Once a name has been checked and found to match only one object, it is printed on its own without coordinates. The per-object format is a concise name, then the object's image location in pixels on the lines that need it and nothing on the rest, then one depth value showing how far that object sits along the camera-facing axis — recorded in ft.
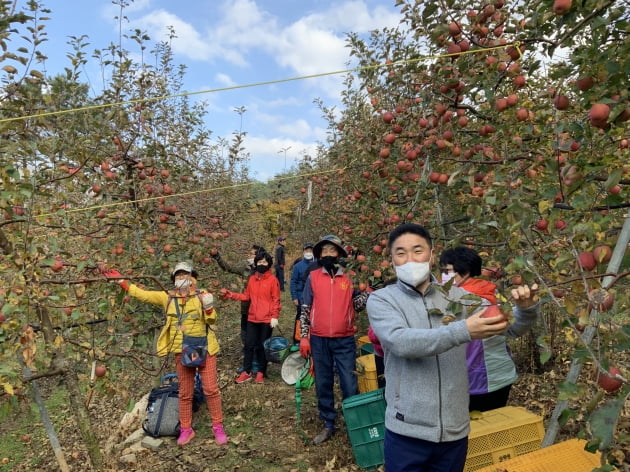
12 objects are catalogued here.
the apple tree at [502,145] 4.39
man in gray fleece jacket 6.02
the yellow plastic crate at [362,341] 17.19
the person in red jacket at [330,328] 12.92
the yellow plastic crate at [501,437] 8.50
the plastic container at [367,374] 13.62
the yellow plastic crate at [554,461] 7.27
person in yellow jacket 12.90
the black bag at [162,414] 14.28
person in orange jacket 18.90
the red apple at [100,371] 8.52
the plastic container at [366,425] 11.02
